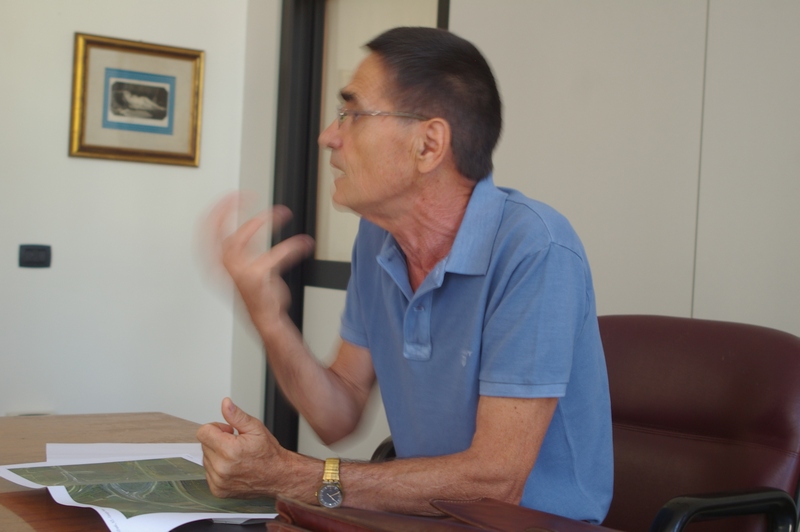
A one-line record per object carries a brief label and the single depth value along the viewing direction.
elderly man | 1.21
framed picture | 4.02
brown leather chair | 1.37
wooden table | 1.07
